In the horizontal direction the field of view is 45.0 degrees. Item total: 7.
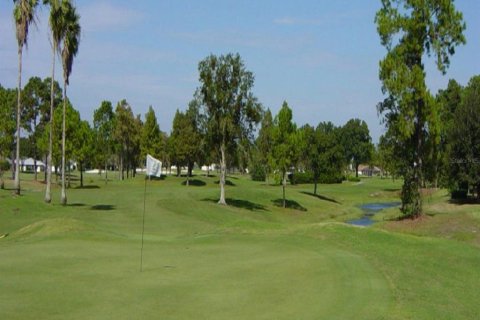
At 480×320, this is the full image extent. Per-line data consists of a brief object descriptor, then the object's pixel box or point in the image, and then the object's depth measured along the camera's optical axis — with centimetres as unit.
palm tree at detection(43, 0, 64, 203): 4628
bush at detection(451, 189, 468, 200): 6506
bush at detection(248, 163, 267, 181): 12264
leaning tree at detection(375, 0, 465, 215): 4209
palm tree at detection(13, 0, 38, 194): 4728
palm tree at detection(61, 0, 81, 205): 4766
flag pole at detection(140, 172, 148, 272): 1811
